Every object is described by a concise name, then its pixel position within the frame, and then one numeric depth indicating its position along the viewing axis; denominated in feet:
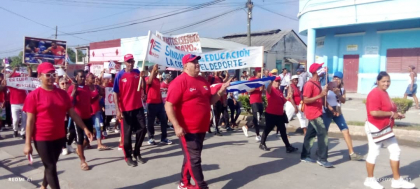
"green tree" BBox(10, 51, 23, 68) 179.89
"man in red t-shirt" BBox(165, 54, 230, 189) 14.93
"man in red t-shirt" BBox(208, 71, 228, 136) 31.01
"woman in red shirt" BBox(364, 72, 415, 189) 16.17
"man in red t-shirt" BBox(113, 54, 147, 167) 20.57
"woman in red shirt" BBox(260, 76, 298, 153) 23.62
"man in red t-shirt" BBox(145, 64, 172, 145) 26.36
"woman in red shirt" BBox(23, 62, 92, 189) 13.41
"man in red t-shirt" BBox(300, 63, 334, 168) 19.89
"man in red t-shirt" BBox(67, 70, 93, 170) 20.13
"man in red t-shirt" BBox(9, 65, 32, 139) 29.19
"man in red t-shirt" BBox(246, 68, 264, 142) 27.96
